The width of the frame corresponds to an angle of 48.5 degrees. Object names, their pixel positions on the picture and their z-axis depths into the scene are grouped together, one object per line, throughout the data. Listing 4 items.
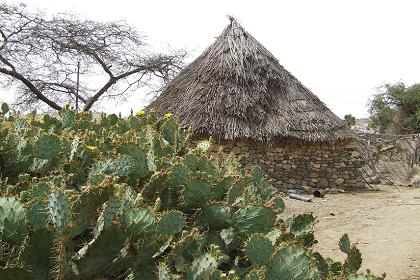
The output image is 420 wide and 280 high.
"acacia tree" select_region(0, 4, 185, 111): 13.11
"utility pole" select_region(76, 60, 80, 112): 14.52
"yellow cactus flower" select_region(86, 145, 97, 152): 2.58
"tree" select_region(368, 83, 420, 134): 26.90
